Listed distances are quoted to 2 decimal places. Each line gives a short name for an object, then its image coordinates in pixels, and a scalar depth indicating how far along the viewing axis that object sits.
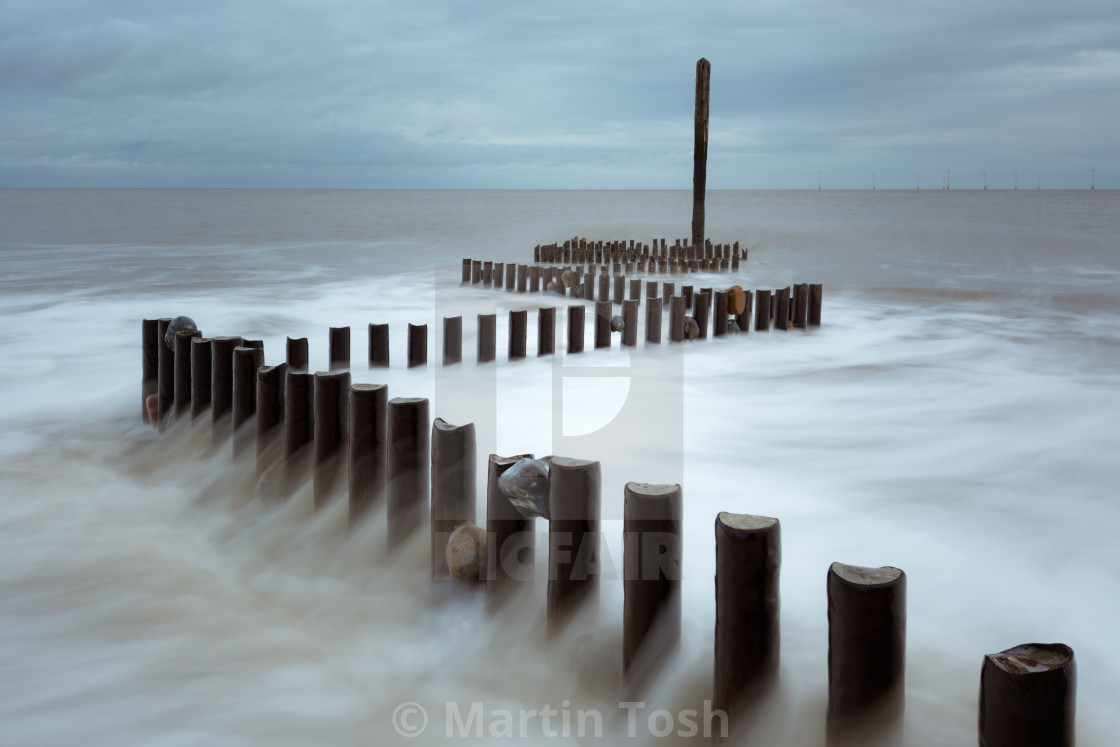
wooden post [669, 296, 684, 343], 7.11
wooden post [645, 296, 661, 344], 6.91
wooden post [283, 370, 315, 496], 3.29
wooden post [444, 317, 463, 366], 6.07
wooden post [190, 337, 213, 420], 4.01
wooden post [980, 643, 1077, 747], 1.54
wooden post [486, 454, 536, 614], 2.51
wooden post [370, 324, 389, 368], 5.87
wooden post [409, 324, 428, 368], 6.05
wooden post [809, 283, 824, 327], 8.46
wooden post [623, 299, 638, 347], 6.83
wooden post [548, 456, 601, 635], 2.25
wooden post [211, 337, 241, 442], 3.91
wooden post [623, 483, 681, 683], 2.12
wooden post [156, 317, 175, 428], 4.38
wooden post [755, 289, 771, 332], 7.89
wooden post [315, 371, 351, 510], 3.16
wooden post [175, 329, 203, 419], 4.17
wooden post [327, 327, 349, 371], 5.68
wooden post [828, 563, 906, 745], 1.76
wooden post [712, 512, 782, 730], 1.91
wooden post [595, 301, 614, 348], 6.88
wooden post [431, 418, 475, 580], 2.66
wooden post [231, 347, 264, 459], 3.69
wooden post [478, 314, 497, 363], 6.29
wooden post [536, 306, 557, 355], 6.58
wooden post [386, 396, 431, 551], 2.80
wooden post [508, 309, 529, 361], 6.43
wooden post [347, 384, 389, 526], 2.94
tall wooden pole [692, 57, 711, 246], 16.41
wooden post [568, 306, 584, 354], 6.66
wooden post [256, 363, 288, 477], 3.50
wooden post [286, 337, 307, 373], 4.91
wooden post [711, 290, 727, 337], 7.60
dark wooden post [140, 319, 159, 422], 4.60
